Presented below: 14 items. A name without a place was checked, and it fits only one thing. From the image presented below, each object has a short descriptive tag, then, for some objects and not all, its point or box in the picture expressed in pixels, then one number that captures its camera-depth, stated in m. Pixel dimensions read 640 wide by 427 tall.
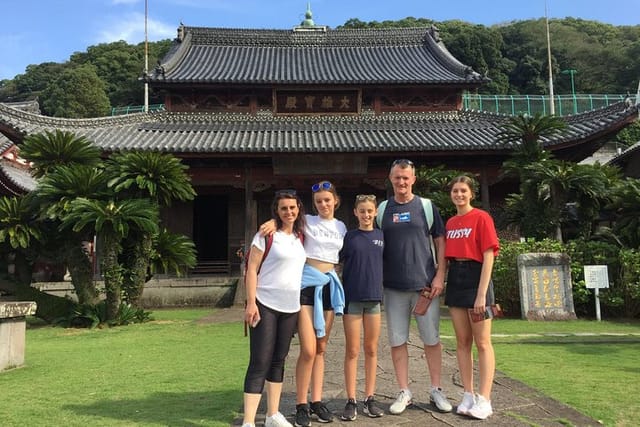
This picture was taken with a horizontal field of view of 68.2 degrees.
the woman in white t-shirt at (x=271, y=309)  3.17
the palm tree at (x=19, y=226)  8.65
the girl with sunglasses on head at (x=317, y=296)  3.32
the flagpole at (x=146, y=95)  27.65
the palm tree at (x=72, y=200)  8.56
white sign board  9.03
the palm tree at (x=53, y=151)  8.97
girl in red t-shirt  3.45
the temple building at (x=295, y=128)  12.77
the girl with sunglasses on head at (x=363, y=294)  3.47
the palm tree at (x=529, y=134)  10.41
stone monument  9.03
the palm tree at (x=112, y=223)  8.27
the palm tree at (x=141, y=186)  8.88
